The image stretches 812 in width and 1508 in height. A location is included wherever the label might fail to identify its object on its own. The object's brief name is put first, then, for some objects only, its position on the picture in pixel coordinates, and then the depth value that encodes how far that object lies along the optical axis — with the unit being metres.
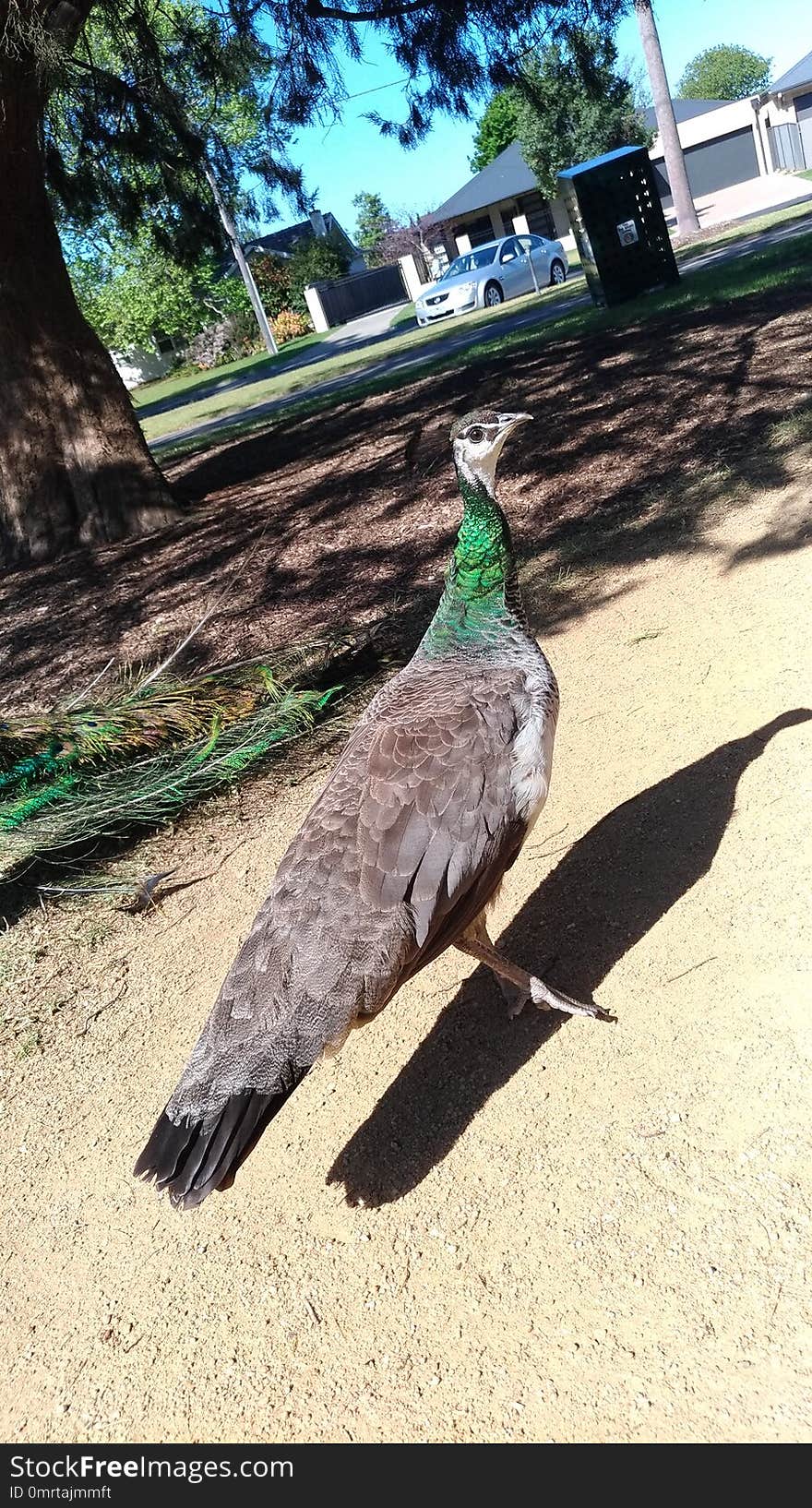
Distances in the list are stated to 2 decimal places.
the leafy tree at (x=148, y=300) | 51.97
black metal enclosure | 15.84
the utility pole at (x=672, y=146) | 27.95
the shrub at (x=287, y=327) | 52.66
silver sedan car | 29.39
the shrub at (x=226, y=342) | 52.94
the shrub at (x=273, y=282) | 54.72
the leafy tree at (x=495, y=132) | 70.19
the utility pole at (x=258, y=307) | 43.32
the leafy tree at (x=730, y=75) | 119.06
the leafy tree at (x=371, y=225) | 69.31
